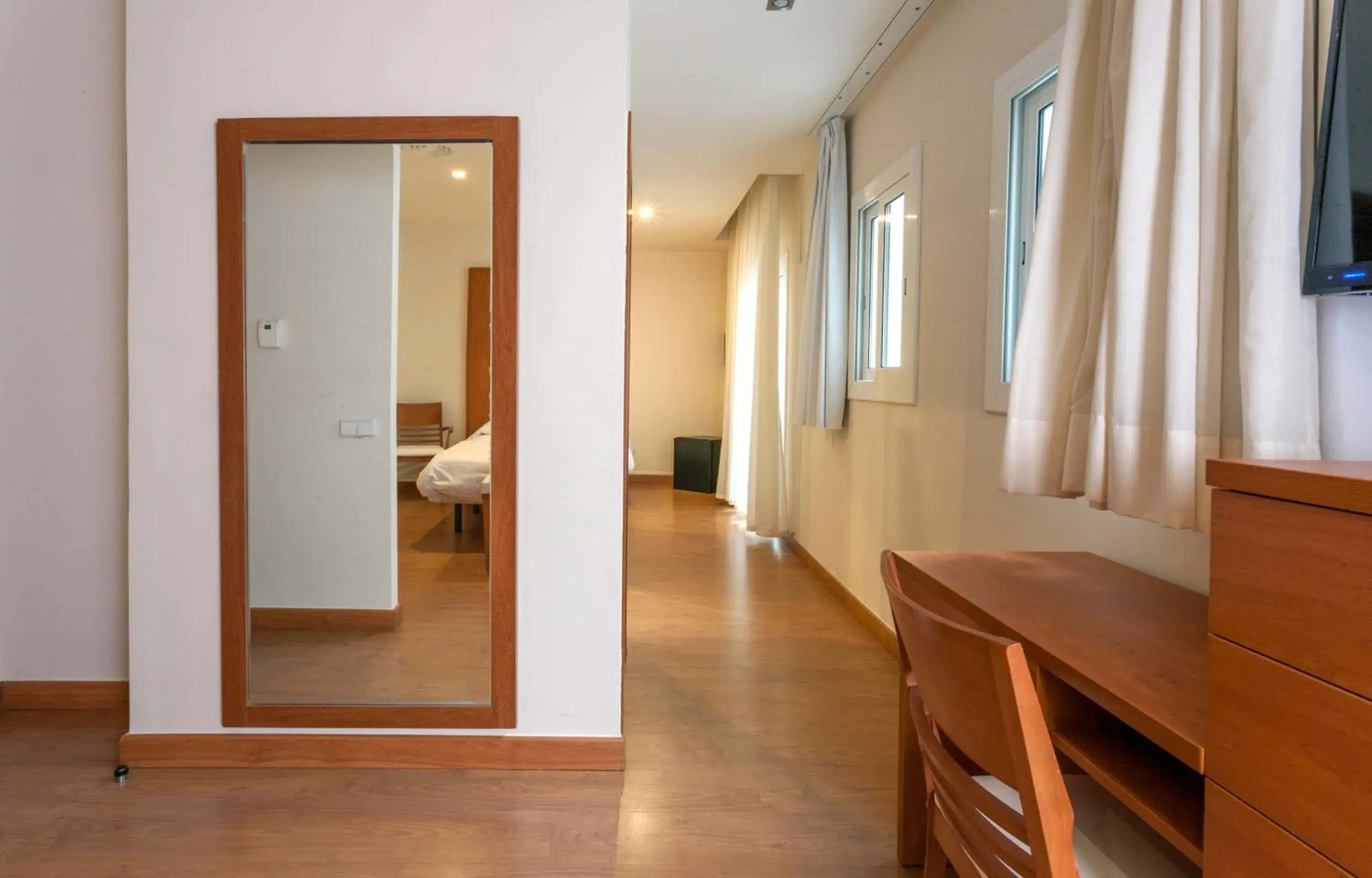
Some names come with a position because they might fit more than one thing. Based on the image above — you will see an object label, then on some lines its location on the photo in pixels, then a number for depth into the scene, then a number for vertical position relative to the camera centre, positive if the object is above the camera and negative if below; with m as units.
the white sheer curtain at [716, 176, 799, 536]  5.99 +0.39
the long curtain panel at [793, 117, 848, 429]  4.38 +0.61
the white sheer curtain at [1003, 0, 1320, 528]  1.26 +0.26
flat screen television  1.15 +0.33
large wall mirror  2.34 -0.01
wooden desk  1.08 -0.35
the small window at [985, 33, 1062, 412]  2.48 +0.61
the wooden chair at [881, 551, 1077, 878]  0.87 -0.35
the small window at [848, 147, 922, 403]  3.46 +0.58
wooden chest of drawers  0.77 -0.24
